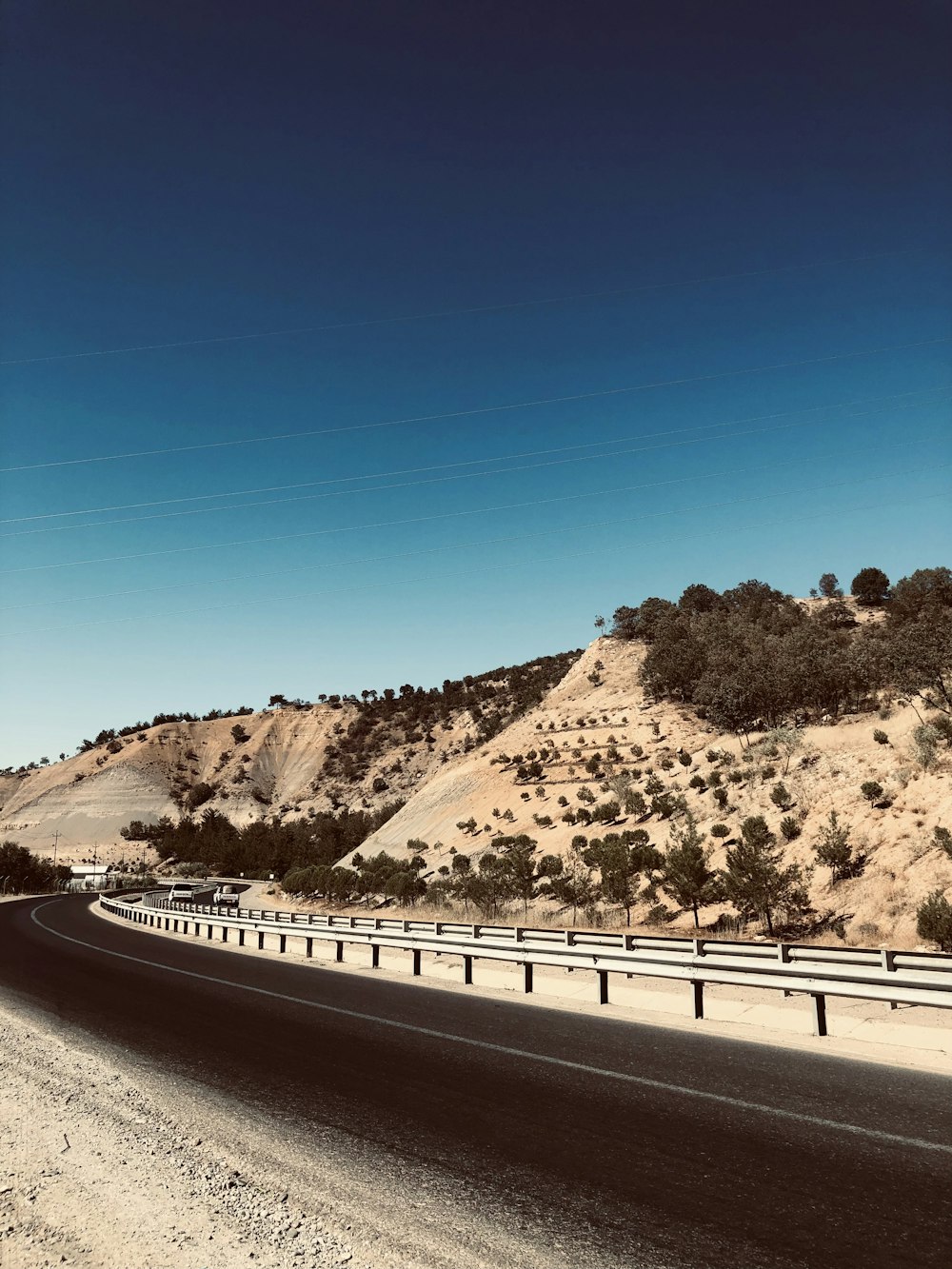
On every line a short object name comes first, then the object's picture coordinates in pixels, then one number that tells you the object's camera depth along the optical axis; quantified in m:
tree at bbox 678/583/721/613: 99.56
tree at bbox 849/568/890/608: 99.62
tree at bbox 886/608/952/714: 41.25
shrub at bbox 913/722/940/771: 32.91
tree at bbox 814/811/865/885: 28.70
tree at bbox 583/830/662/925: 30.97
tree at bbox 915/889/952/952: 20.81
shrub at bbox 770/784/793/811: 36.38
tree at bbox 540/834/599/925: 34.72
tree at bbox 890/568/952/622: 79.19
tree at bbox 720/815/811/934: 26.70
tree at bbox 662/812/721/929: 28.58
